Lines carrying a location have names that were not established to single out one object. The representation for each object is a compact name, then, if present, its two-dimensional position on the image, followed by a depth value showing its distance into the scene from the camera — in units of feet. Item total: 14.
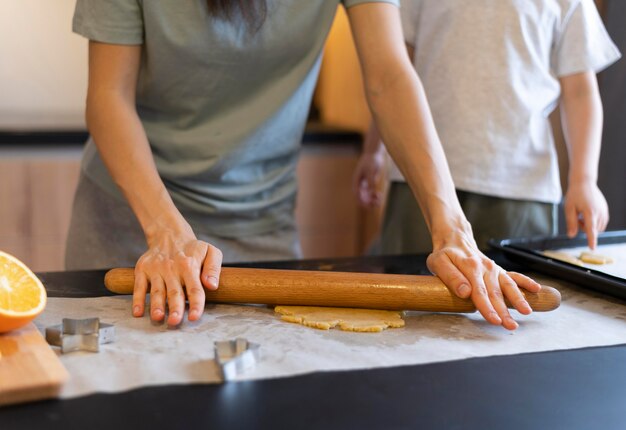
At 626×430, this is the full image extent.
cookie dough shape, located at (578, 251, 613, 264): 4.09
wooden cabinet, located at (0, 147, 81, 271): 8.07
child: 5.21
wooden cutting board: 2.32
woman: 3.36
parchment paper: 2.59
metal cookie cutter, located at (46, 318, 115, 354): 2.73
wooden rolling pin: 3.24
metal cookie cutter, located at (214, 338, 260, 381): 2.53
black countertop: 2.25
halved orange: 2.77
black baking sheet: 3.60
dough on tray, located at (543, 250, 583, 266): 4.06
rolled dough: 3.08
